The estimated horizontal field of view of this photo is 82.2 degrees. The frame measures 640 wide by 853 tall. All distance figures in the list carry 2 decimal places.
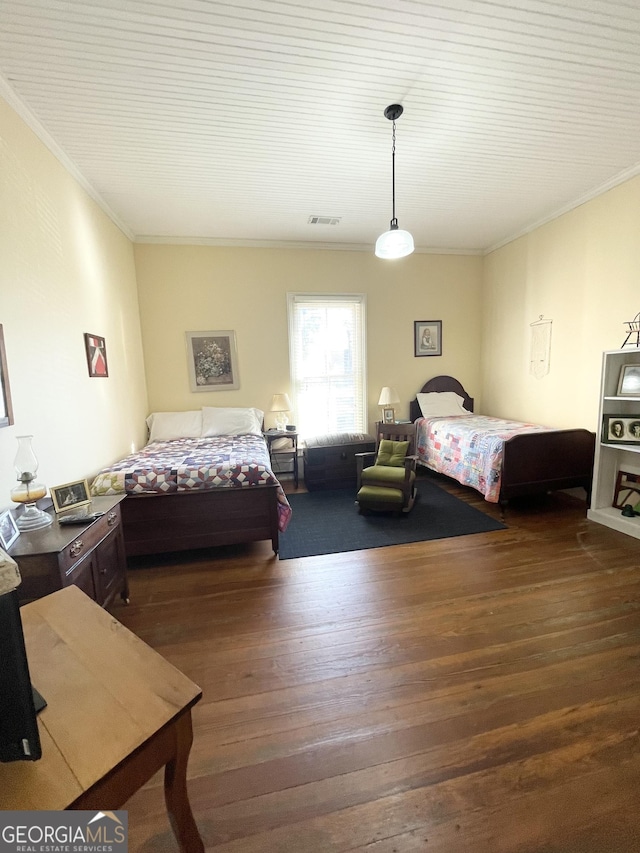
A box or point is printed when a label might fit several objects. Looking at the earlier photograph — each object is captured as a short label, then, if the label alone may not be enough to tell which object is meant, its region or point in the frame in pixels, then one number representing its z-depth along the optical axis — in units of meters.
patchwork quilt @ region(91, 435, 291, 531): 2.68
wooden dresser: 1.60
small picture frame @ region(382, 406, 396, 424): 5.05
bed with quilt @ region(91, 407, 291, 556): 2.68
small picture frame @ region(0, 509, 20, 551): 1.61
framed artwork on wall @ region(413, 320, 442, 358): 5.17
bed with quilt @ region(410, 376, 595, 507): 3.38
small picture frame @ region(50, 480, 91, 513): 2.00
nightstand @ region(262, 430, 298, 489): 4.55
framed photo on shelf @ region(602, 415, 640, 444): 3.12
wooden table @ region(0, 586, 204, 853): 0.62
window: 4.88
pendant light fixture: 2.65
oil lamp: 1.83
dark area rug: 3.05
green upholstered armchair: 3.53
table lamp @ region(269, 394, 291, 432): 4.59
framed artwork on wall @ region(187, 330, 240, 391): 4.63
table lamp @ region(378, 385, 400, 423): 4.89
